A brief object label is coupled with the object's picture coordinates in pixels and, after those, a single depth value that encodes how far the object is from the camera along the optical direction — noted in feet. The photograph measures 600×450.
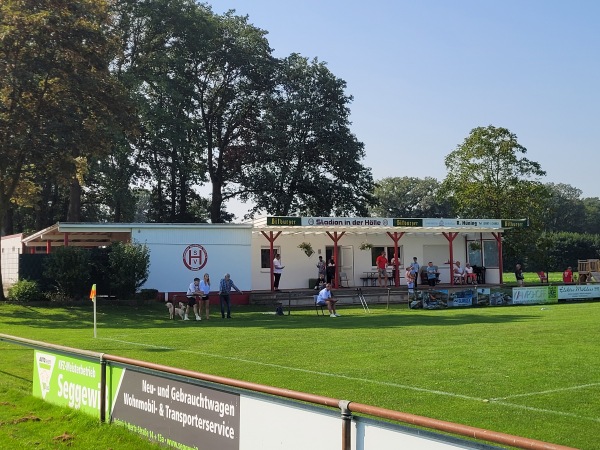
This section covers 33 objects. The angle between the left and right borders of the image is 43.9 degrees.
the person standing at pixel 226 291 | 88.84
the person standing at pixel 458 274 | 135.58
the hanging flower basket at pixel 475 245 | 146.61
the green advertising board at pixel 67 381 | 31.09
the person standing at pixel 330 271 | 123.24
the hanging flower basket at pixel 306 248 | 127.44
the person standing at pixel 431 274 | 127.85
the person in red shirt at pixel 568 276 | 146.87
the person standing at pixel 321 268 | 121.29
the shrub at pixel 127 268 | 103.30
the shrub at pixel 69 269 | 102.32
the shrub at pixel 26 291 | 101.96
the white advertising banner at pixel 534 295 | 112.16
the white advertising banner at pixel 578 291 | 116.88
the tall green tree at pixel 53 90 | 96.22
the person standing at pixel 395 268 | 126.60
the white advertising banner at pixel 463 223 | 131.23
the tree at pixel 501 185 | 164.66
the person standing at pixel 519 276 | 136.77
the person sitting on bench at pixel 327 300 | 89.40
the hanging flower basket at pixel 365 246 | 132.14
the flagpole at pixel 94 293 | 63.62
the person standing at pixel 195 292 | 86.19
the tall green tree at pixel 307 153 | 182.29
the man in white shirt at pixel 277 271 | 117.60
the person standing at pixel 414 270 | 116.16
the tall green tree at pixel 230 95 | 188.44
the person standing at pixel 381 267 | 126.82
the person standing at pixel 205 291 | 86.28
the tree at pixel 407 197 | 358.49
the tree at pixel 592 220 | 387.55
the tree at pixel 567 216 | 381.81
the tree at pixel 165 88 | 162.30
